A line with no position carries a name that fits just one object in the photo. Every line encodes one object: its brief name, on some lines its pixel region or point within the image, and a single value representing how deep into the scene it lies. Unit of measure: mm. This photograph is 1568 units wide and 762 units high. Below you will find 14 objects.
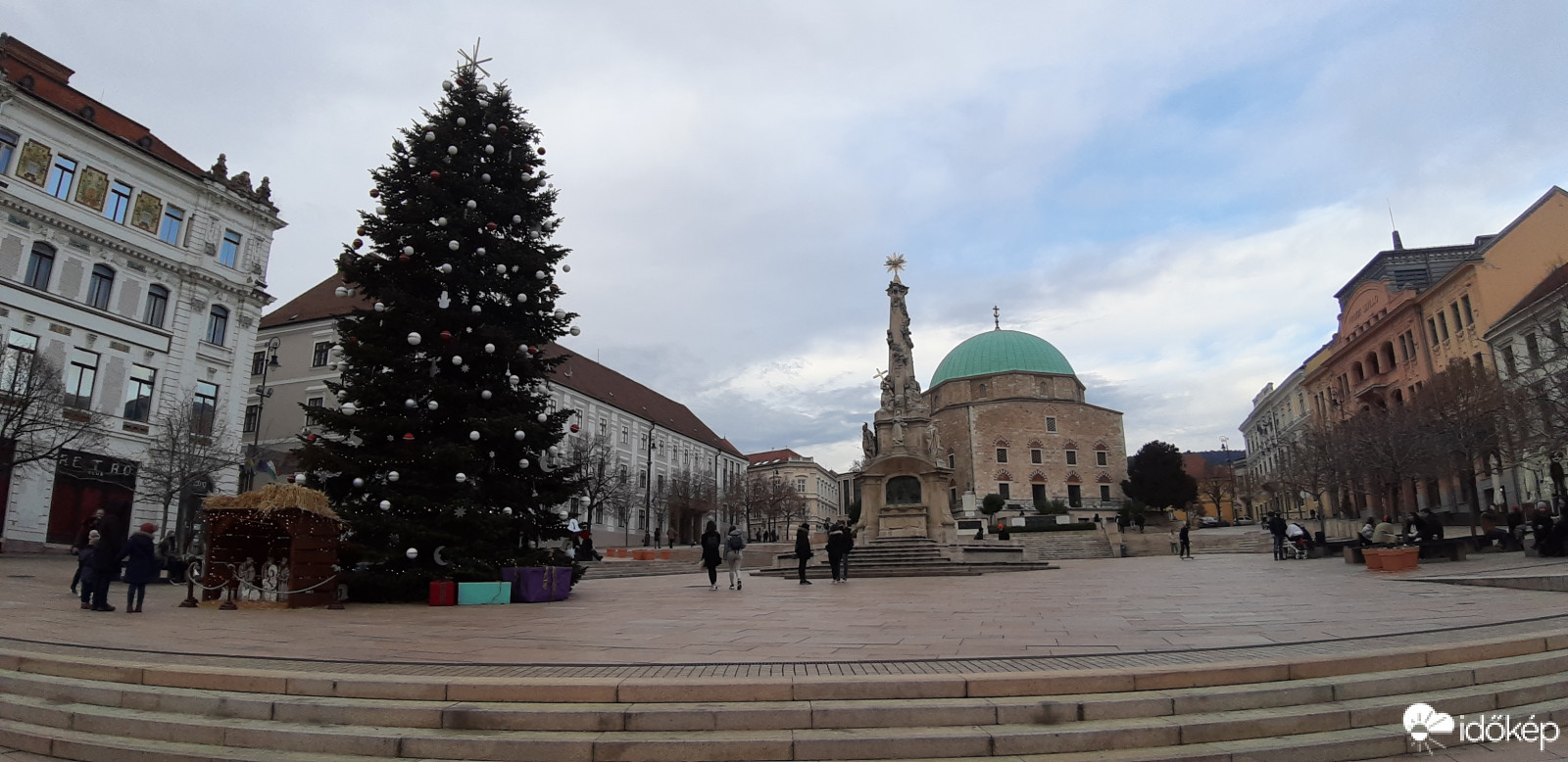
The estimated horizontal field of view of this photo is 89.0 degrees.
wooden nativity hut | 12352
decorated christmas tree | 13844
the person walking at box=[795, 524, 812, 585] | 20078
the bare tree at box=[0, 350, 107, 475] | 20406
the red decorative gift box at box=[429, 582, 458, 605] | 13469
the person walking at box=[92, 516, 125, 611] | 11922
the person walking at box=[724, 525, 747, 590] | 18953
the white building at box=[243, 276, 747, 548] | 42188
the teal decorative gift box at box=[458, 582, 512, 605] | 13758
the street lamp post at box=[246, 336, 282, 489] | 31806
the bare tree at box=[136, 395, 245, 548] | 24547
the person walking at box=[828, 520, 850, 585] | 20844
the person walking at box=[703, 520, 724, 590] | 18719
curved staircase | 5180
